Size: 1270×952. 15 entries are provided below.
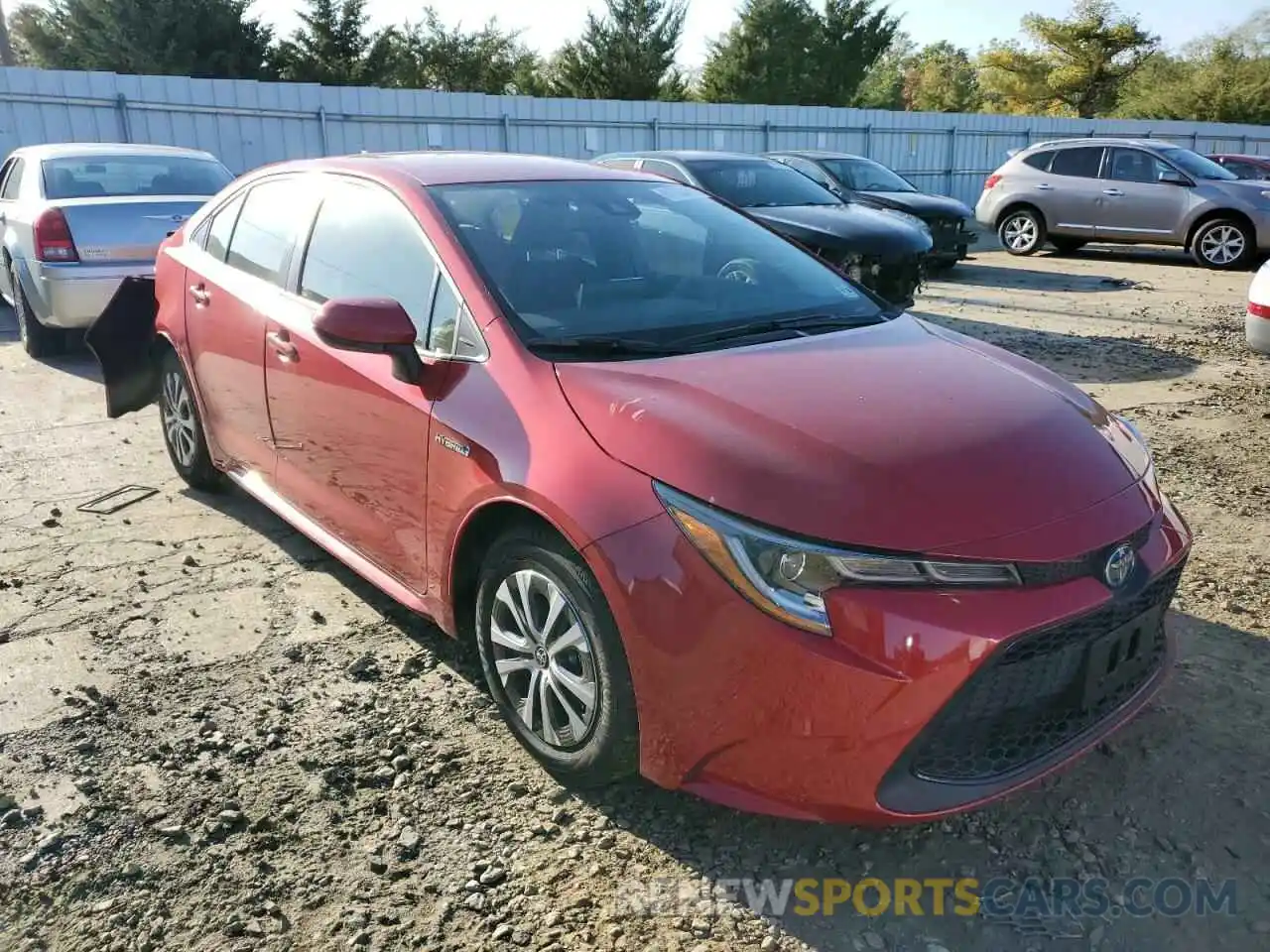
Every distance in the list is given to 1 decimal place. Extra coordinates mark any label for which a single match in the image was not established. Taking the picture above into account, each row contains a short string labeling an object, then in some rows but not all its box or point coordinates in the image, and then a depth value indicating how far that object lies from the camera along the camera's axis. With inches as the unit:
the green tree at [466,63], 1621.6
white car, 236.4
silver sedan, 279.9
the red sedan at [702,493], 82.5
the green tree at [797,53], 1779.0
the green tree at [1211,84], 1621.6
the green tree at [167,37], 1262.3
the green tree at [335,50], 1396.4
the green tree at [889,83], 2308.1
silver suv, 531.5
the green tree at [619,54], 1647.4
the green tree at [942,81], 2390.7
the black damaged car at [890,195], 493.0
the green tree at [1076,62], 1888.5
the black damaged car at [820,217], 355.6
